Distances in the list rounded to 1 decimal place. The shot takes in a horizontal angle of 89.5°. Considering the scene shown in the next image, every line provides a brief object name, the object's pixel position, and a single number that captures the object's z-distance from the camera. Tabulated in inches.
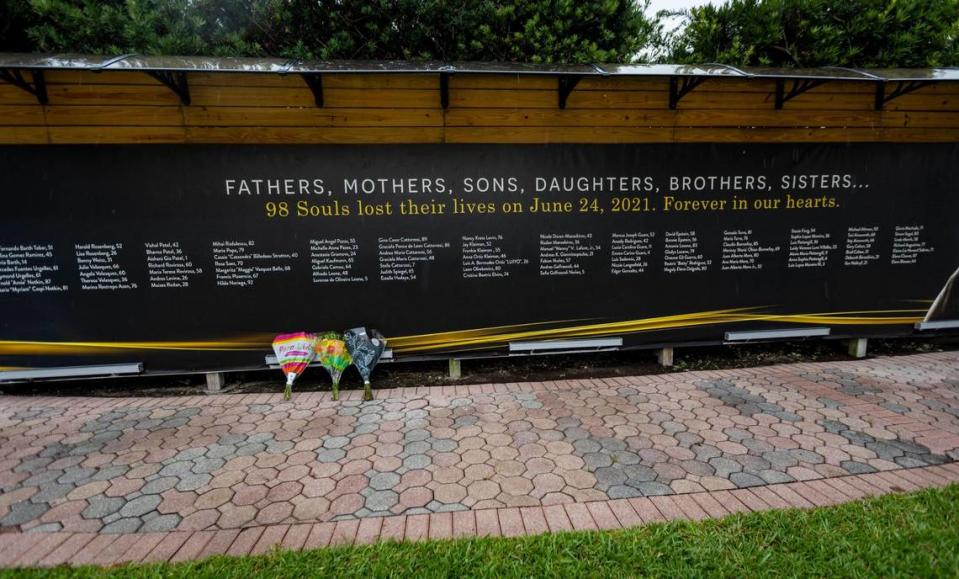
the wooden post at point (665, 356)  242.4
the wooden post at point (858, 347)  249.6
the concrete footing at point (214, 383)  217.0
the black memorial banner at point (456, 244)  202.7
